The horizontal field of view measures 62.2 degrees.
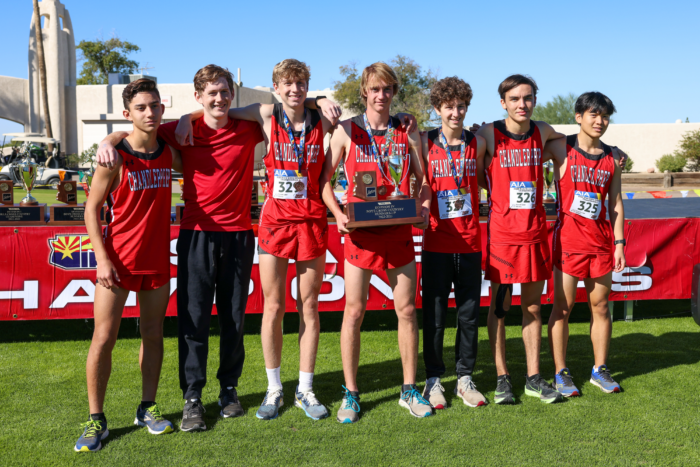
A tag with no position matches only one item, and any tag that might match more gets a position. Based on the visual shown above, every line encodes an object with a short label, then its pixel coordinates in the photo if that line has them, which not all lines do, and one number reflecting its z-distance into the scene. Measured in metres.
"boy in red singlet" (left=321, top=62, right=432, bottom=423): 3.32
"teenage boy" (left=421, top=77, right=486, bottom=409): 3.46
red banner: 4.79
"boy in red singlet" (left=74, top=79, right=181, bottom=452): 2.95
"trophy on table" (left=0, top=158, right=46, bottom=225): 4.89
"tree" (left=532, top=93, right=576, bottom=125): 67.19
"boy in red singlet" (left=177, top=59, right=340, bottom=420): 3.28
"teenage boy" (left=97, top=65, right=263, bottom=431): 3.23
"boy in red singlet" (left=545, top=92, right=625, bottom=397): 3.72
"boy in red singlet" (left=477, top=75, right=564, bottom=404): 3.54
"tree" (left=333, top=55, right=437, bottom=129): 40.34
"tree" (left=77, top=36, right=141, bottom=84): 47.66
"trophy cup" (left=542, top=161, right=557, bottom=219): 5.53
